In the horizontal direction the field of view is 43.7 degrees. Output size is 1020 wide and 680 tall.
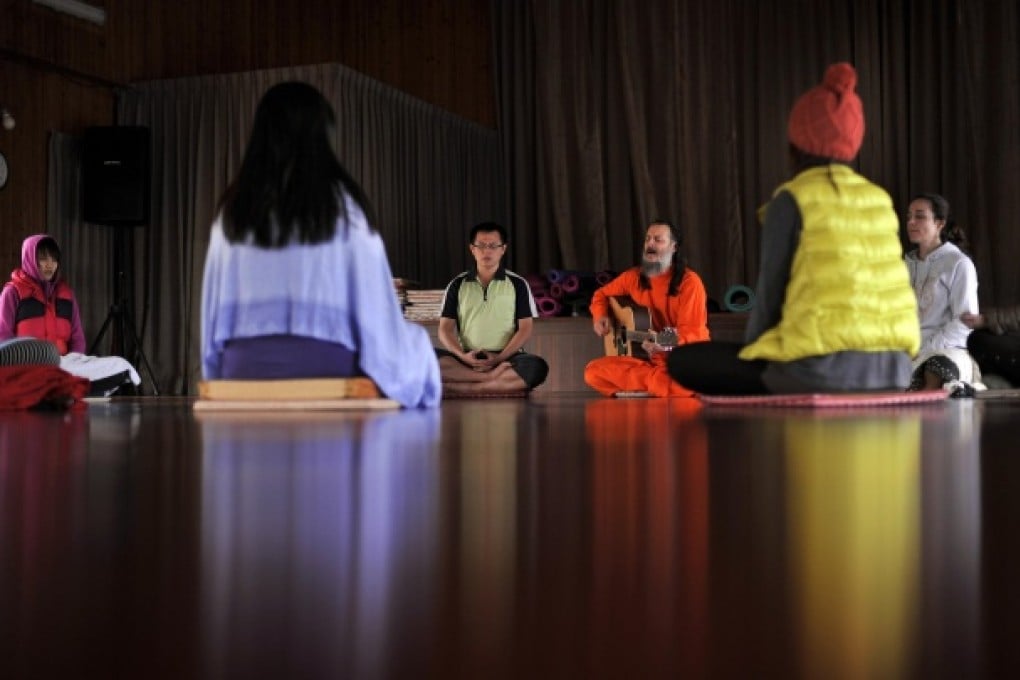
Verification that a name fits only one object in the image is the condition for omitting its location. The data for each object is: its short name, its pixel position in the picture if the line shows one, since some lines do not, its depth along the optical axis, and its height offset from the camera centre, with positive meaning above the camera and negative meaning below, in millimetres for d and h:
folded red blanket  3311 -79
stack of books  6801 +282
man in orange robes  4754 +209
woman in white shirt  4539 +247
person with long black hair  2979 +209
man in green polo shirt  5055 +195
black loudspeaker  7359 +1045
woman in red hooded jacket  5898 +262
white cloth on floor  5863 -41
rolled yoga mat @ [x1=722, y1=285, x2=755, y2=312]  6824 +329
